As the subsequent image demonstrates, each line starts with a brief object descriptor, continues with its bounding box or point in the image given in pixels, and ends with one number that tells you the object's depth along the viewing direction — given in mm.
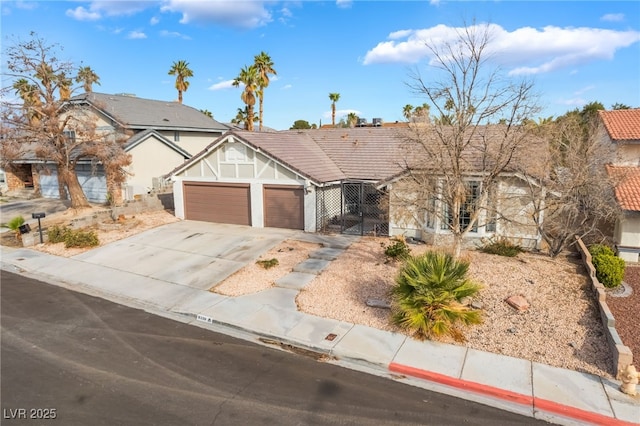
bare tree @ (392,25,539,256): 11625
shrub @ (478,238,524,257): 15055
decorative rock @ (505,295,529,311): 10492
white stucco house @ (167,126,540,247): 19656
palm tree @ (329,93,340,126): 61209
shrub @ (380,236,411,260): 14320
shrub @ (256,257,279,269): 14583
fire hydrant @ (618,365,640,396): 7270
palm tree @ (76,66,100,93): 28175
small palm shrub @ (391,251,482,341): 9477
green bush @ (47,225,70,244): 18222
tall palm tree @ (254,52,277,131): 41000
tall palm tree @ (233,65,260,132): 40656
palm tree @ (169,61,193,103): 47062
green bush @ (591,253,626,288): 13266
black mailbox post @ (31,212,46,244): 18109
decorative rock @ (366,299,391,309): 10858
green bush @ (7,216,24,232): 18828
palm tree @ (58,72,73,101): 22109
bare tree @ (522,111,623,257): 13688
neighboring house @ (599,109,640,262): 16688
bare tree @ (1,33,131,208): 21406
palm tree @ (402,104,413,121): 58081
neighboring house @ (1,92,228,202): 27016
